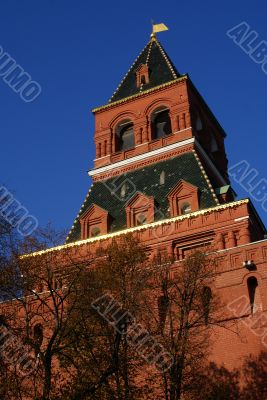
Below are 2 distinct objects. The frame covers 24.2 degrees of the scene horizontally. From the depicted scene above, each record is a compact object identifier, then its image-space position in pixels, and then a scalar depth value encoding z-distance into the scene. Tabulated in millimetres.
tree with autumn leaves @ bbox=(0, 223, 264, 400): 15117
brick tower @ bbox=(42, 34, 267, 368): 20516
